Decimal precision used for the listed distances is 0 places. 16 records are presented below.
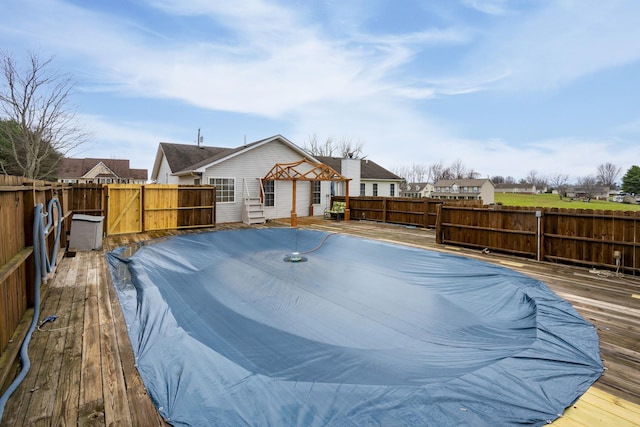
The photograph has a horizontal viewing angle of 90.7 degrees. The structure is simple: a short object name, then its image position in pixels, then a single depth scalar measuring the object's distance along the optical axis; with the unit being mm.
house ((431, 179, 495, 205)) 54031
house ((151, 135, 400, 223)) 14125
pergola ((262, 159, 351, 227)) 14609
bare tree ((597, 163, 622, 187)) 75600
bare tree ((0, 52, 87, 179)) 16250
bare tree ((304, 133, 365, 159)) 44438
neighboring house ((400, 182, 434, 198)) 56912
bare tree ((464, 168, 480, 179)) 74856
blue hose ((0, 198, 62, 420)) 2463
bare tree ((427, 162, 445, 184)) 75375
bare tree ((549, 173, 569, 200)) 84938
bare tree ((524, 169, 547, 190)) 87562
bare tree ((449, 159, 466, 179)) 75375
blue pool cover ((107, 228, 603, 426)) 2406
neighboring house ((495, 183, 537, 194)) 79875
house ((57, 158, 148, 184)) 38156
